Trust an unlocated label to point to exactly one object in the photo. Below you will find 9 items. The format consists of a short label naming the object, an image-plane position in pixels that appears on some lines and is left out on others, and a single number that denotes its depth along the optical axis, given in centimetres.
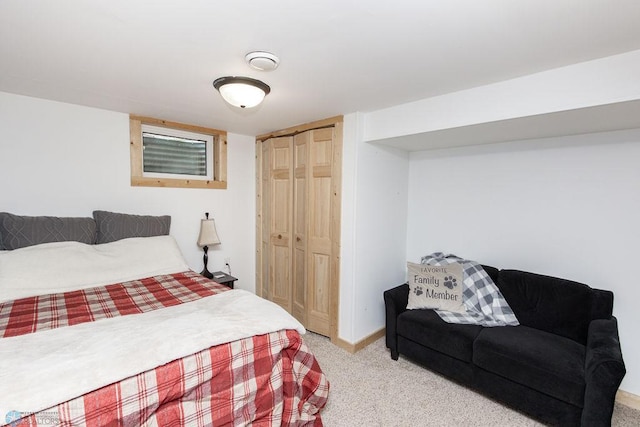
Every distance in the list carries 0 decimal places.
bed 105
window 285
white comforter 100
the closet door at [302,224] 285
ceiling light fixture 183
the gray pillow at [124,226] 249
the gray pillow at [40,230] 211
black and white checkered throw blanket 230
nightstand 302
